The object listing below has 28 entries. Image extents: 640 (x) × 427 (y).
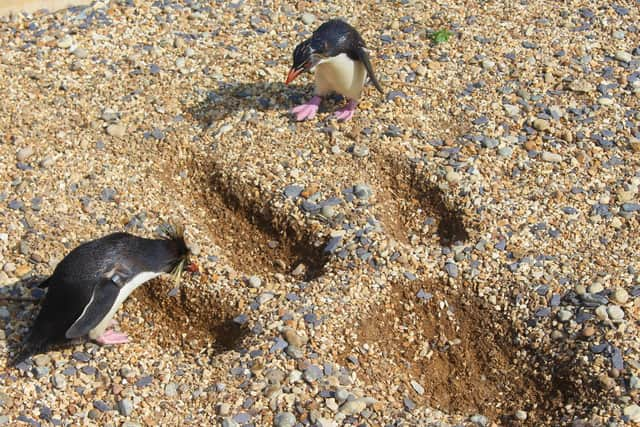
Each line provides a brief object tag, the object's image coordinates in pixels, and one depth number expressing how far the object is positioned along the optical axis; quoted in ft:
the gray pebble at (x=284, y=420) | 12.51
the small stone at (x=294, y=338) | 13.51
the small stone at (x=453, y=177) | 16.11
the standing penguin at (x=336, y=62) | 16.51
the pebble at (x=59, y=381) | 13.05
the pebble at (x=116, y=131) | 17.34
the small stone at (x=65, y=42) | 19.40
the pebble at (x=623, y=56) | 18.60
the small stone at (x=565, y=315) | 13.79
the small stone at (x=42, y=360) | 13.32
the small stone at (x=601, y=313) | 13.61
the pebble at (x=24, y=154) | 16.70
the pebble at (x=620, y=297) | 13.84
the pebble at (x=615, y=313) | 13.57
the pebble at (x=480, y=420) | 12.94
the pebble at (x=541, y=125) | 17.11
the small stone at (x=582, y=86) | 17.87
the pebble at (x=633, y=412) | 12.28
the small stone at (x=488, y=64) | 18.58
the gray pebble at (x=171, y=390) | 13.05
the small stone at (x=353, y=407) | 12.64
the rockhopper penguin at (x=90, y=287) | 12.89
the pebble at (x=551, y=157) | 16.52
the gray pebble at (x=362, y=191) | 15.88
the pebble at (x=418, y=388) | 13.48
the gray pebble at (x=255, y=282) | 14.62
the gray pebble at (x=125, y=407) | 12.74
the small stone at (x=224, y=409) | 12.70
